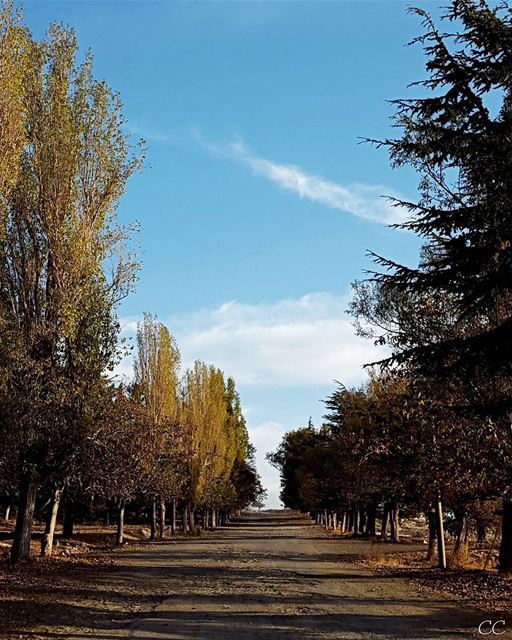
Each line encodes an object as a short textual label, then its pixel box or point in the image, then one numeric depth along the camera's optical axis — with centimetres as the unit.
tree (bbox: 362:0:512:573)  1029
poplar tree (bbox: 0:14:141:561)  2010
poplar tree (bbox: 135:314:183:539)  4240
